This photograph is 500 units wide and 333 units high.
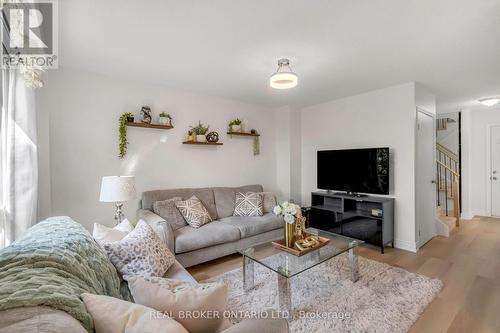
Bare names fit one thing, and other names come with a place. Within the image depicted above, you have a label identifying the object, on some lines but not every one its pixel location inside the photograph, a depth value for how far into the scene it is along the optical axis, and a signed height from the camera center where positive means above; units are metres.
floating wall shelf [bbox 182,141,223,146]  3.74 +0.37
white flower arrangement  2.32 -0.45
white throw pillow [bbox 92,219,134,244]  1.77 -0.51
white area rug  1.88 -1.21
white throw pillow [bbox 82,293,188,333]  0.74 -0.49
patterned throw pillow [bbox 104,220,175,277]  1.58 -0.60
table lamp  2.46 -0.23
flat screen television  3.52 -0.08
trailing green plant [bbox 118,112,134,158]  3.17 +0.45
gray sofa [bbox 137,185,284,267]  2.72 -0.79
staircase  5.27 -0.31
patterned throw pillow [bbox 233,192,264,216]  3.68 -0.60
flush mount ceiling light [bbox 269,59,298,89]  2.46 +0.89
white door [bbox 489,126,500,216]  5.08 -0.05
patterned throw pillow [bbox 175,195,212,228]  3.11 -0.61
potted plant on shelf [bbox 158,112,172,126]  3.45 +0.68
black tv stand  3.34 -0.77
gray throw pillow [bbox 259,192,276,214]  3.83 -0.58
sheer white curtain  1.57 +0.07
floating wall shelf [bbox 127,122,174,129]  3.24 +0.57
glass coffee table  1.98 -0.86
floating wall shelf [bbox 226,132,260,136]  4.21 +0.58
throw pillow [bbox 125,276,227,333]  0.92 -0.53
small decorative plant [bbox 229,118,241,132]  4.20 +0.71
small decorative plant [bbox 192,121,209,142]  3.79 +0.54
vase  2.38 -0.68
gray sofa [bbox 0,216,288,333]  0.61 -0.38
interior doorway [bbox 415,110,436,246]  3.50 -0.20
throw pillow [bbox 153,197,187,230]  3.03 -0.59
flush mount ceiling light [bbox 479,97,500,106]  4.19 +1.12
